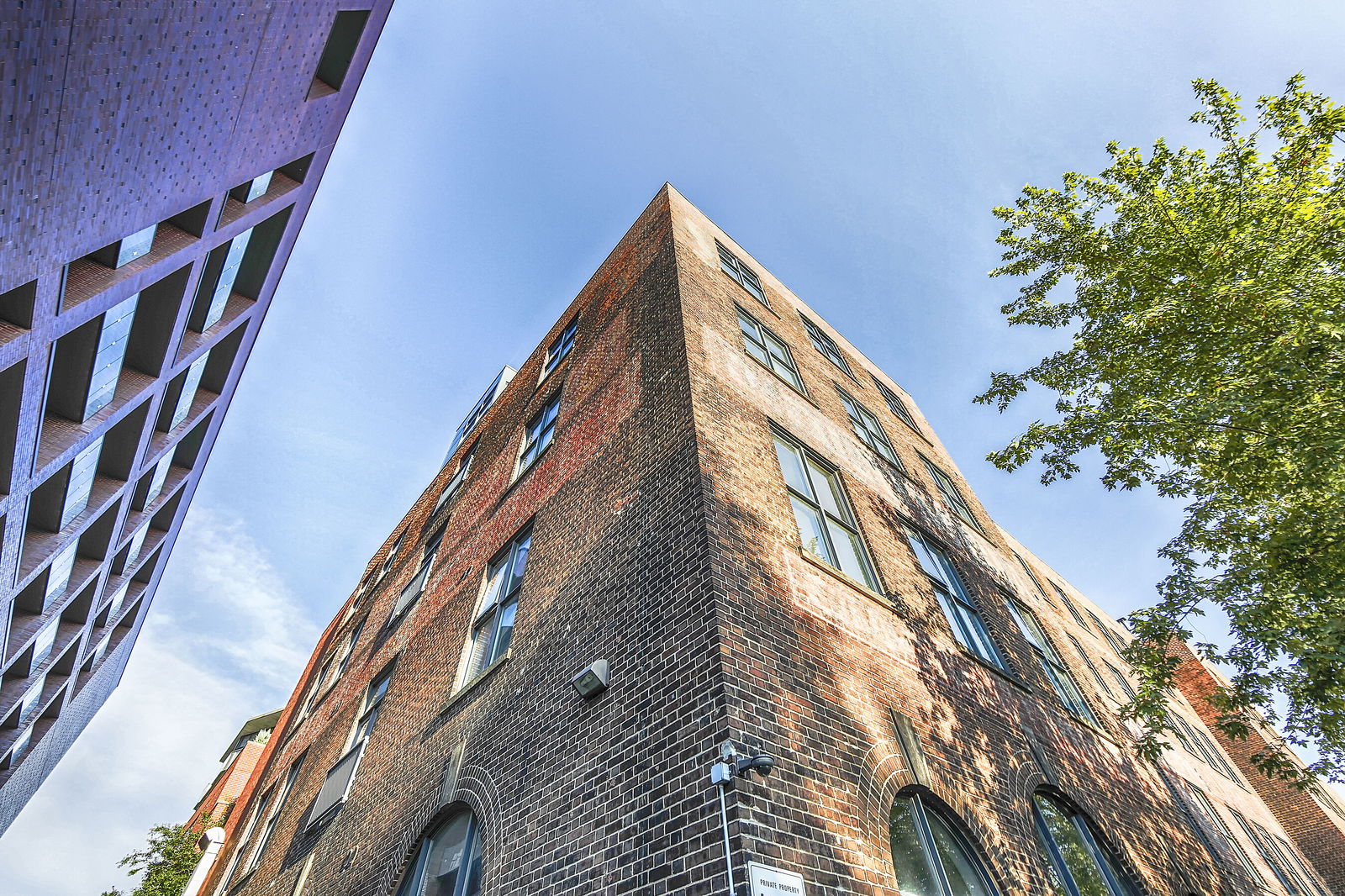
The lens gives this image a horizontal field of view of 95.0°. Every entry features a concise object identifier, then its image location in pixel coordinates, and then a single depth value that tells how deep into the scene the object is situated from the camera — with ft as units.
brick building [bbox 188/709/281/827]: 110.11
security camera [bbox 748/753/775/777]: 13.03
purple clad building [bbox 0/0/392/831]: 22.66
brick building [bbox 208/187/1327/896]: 15.33
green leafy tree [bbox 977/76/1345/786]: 21.71
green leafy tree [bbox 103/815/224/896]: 63.87
